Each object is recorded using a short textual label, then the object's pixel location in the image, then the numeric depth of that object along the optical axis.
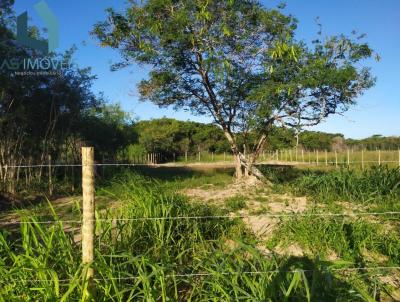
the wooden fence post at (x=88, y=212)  2.59
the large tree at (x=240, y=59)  9.67
